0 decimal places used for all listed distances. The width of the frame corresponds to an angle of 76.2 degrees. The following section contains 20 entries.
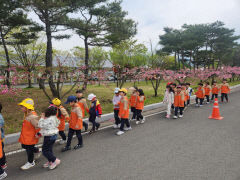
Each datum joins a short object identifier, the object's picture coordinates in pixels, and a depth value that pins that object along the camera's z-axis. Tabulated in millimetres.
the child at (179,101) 6898
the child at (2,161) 3015
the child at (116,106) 5746
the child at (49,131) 3186
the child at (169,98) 7090
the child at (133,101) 6373
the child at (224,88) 10031
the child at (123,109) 5113
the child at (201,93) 9005
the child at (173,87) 7205
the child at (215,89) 10608
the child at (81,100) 5070
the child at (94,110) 5250
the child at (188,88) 9108
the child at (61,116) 3889
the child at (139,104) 6077
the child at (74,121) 3914
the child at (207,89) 9755
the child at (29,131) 3254
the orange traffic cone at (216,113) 6676
